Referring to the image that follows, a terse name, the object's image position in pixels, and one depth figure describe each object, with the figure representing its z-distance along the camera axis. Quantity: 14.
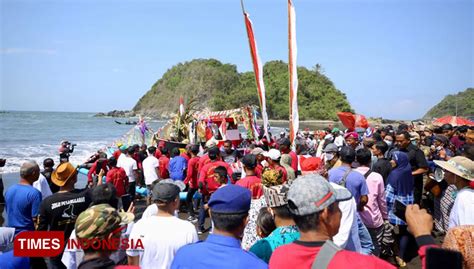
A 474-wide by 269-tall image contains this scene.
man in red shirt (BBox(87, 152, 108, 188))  7.48
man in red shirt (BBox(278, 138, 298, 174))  7.11
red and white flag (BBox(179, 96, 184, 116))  15.53
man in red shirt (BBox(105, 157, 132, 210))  6.91
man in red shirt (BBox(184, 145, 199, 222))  7.41
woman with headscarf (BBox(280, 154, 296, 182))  5.14
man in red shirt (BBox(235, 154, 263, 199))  4.38
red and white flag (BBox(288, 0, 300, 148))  6.97
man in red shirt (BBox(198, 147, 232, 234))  6.25
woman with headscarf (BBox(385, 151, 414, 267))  5.08
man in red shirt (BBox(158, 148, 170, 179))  8.40
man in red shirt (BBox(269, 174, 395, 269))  1.79
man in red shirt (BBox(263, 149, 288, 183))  5.36
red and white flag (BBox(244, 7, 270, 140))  7.48
